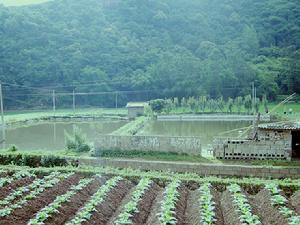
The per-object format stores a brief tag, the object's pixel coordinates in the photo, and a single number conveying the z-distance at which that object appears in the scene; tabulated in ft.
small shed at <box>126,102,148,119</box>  135.33
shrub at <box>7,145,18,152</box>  58.80
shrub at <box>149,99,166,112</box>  147.54
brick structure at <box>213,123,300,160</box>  53.42
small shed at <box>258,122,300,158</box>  53.21
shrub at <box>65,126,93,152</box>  62.23
